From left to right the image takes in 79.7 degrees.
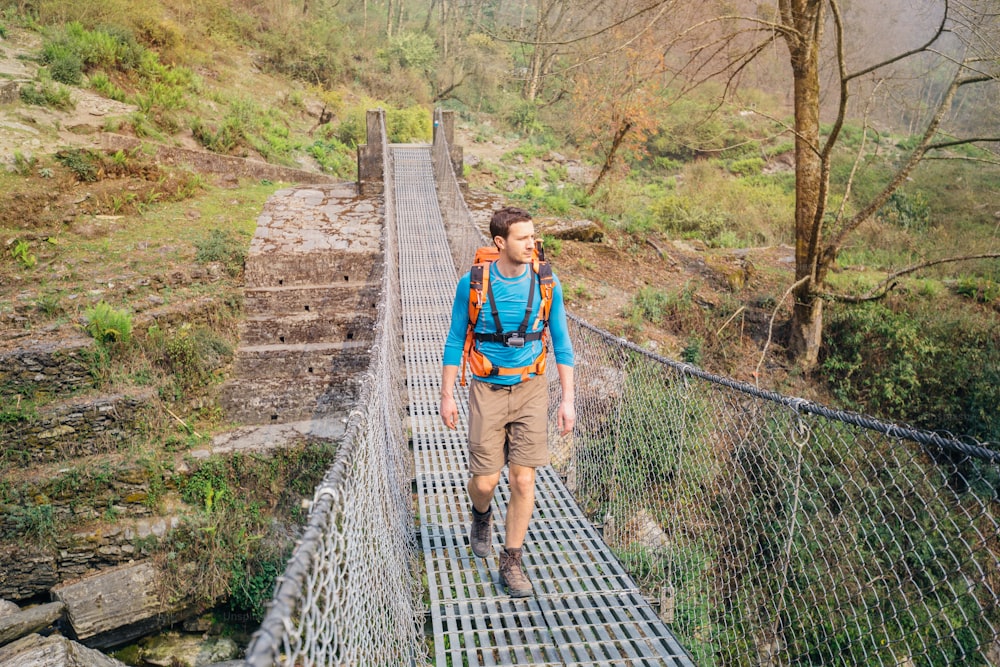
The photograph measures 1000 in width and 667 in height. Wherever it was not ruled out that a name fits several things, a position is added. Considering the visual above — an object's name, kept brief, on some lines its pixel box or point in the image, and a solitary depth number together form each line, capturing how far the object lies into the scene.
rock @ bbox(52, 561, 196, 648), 5.37
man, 2.44
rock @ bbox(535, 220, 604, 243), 9.69
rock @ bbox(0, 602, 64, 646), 4.99
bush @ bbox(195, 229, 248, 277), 7.92
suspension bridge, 1.76
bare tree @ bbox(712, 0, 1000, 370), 5.43
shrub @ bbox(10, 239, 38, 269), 7.19
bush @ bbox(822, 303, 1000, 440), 6.85
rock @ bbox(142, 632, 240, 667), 5.43
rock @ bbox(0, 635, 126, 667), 4.37
